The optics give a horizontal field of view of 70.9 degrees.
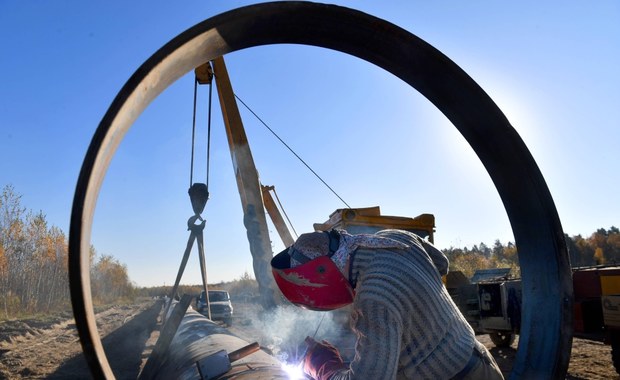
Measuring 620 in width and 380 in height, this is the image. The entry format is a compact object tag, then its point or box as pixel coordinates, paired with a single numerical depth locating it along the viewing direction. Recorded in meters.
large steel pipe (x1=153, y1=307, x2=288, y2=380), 2.69
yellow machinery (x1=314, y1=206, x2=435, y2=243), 7.73
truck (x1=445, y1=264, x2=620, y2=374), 5.91
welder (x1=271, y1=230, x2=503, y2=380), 1.72
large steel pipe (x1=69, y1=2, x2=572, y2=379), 1.67
